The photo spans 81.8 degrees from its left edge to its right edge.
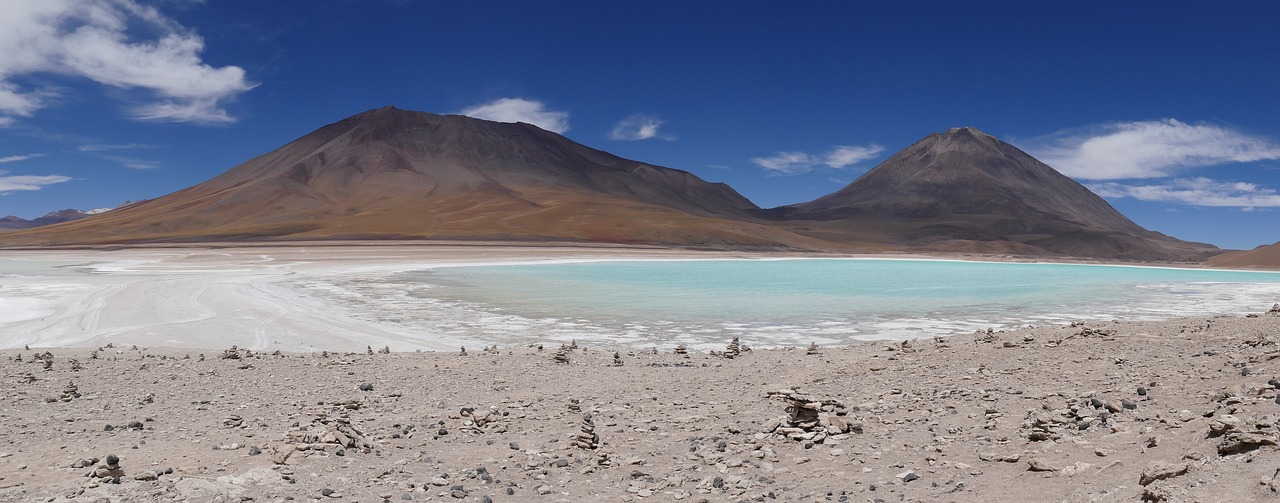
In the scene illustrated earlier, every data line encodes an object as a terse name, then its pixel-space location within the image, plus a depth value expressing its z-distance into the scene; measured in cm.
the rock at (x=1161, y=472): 344
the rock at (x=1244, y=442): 359
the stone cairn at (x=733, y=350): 949
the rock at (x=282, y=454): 485
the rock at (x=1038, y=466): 419
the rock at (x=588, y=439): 524
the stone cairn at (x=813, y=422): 526
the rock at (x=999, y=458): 450
